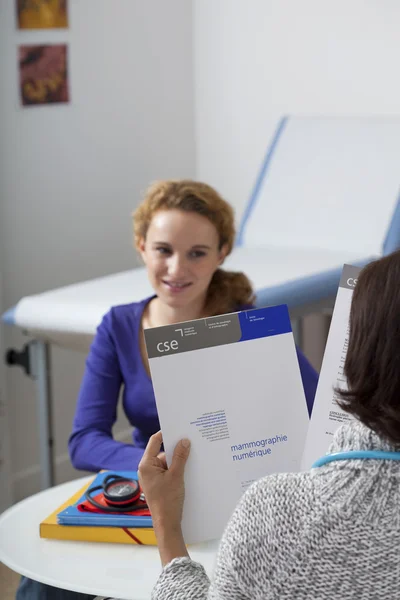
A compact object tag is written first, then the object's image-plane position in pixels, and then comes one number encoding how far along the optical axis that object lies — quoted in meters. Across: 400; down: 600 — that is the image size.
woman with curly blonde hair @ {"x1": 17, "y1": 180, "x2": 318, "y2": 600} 2.06
